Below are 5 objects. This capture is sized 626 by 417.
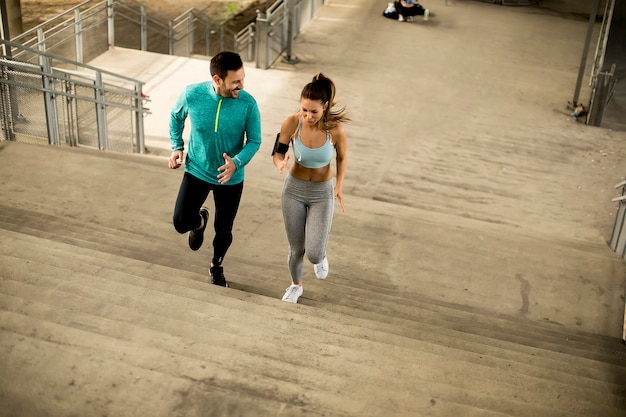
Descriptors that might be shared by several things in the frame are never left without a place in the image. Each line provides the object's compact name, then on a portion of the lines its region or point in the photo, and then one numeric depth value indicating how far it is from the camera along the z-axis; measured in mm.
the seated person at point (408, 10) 16656
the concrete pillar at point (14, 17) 12812
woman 4484
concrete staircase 3498
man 4551
